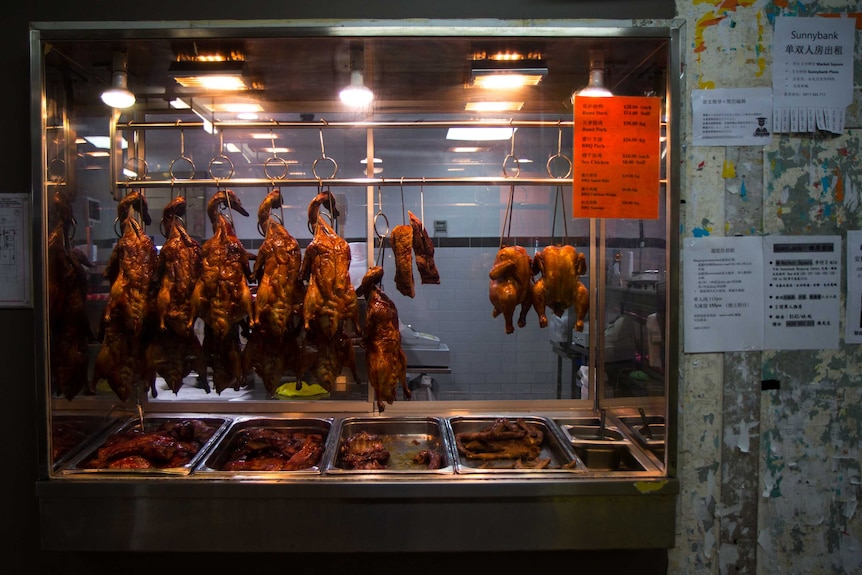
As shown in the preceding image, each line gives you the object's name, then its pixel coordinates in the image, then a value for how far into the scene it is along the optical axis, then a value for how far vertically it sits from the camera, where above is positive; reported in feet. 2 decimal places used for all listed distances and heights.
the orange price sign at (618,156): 7.72 +1.64
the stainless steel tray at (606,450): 8.96 -2.93
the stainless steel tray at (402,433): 9.27 -2.87
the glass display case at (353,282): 7.47 -0.15
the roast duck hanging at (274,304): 8.33 -0.48
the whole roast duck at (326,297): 8.29 -0.37
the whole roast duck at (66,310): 8.28 -0.58
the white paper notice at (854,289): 7.86 -0.26
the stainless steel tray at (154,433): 7.79 -2.79
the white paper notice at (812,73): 7.72 +2.79
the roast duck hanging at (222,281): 8.29 -0.13
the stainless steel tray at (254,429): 8.61 -2.82
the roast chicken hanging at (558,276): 8.77 -0.06
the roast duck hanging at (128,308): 8.27 -0.53
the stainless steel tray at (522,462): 7.89 -2.85
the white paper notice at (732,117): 7.74 +2.17
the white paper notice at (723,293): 7.76 -0.30
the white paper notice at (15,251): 7.96 +0.32
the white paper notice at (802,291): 7.81 -0.28
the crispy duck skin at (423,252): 8.73 +0.32
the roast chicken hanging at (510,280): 8.76 -0.13
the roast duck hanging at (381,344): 8.57 -1.13
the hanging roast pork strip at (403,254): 8.63 +0.29
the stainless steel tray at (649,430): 7.91 -2.45
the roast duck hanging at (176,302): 8.34 -0.45
